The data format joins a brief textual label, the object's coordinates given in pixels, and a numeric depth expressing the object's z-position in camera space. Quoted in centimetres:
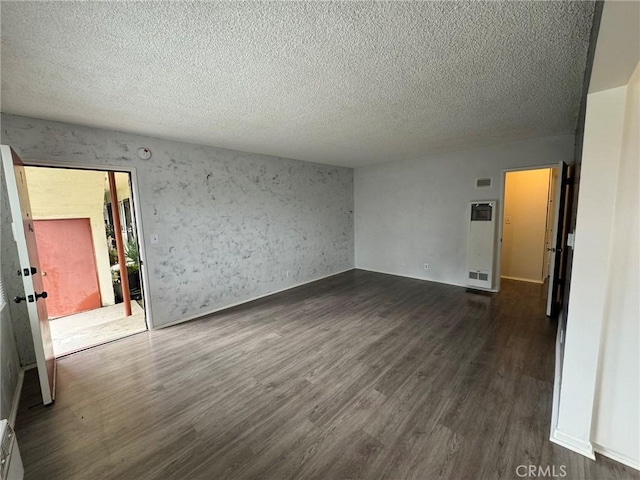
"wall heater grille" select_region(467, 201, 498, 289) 439
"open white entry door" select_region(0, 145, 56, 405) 186
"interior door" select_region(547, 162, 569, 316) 330
